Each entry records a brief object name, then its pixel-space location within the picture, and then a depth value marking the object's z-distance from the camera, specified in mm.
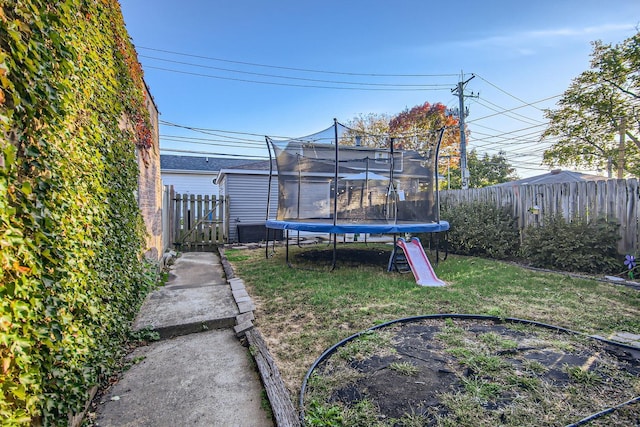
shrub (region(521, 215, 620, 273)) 4621
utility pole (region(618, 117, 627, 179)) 12625
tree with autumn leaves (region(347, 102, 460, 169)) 20422
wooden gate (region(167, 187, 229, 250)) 7938
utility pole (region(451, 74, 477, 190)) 14344
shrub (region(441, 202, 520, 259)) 6098
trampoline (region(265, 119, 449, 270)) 5465
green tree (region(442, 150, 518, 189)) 24484
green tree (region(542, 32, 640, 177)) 11820
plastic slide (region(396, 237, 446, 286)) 4285
